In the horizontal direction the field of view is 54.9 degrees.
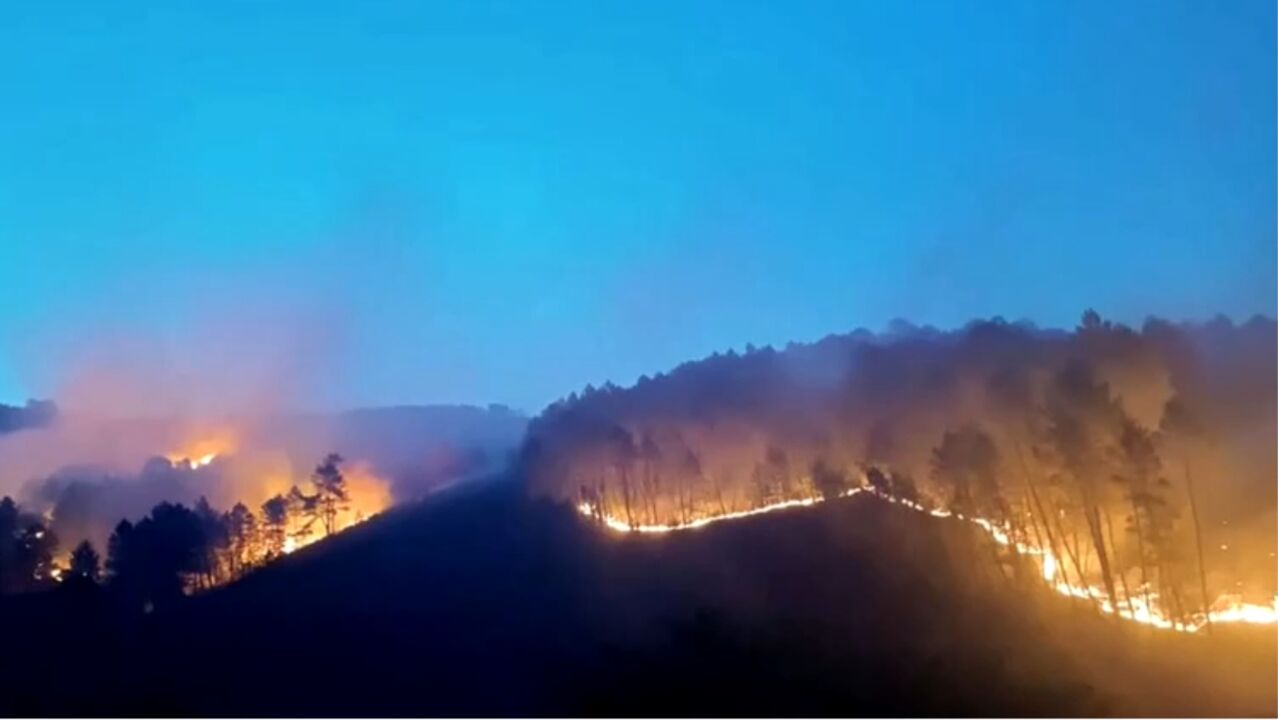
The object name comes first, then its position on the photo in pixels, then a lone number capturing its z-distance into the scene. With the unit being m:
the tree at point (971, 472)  88.31
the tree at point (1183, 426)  80.69
